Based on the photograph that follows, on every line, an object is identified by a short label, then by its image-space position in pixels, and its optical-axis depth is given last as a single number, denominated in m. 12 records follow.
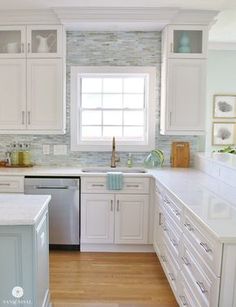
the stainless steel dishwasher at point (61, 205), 3.44
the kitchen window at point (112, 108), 3.91
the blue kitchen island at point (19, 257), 1.79
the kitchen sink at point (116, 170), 3.82
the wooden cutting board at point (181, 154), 3.96
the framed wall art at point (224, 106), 5.02
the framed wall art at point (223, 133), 5.08
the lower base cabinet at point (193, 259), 1.56
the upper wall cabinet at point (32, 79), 3.59
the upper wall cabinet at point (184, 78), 3.58
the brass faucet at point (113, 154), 3.88
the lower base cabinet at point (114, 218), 3.49
